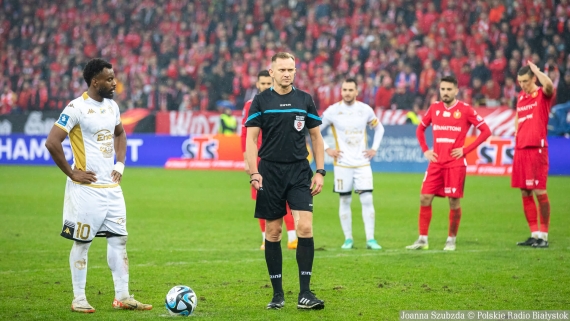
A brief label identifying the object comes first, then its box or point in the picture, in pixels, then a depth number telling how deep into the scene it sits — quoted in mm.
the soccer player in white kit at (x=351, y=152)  21344
